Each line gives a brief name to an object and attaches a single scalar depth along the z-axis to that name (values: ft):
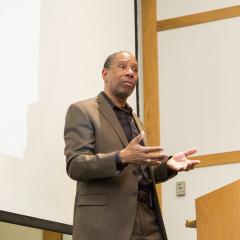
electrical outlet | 25.13
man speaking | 12.33
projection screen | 17.05
